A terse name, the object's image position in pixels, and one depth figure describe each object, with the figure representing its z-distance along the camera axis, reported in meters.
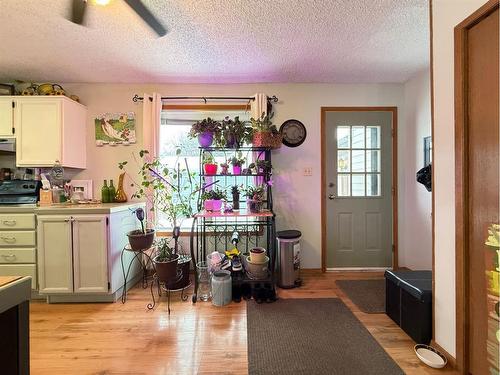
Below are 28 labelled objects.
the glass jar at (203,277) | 2.52
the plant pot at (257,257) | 2.46
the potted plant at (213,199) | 2.60
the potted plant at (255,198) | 2.57
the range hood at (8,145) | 2.64
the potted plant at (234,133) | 2.63
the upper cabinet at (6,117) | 2.62
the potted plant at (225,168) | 2.78
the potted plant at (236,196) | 2.70
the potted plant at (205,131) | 2.59
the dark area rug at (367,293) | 2.23
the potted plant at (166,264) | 2.25
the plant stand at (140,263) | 2.42
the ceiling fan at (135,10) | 1.42
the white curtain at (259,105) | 2.95
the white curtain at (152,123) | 2.92
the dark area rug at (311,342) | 1.51
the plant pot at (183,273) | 2.51
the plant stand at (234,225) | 2.79
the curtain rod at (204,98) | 3.01
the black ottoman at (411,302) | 1.67
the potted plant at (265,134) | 2.63
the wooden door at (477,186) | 1.26
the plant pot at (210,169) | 2.72
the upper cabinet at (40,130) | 2.63
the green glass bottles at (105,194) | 2.91
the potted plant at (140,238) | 2.25
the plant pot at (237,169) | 2.75
